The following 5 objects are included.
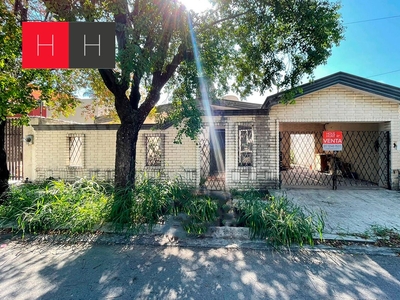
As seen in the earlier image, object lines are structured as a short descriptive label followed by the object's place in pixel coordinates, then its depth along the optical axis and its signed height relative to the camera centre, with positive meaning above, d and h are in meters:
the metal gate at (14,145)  8.48 +0.33
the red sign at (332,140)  7.22 +0.37
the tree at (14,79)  4.08 +1.68
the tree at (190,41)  4.17 +2.61
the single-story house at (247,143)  6.98 +0.33
